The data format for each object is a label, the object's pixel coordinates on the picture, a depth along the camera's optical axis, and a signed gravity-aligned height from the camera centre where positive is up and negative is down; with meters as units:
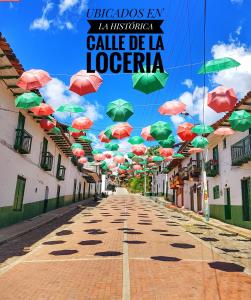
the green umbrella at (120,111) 11.57 +3.70
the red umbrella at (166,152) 17.64 +3.28
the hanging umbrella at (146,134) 14.45 +3.49
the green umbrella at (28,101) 11.53 +3.90
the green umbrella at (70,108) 13.47 +4.31
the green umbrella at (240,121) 11.77 +3.54
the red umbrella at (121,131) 14.09 +3.53
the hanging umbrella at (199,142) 16.23 +3.64
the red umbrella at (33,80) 9.98 +4.07
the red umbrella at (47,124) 16.67 +4.35
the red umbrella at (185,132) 14.18 +3.60
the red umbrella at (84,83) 9.44 +3.85
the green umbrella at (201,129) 13.93 +3.76
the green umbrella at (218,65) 9.20 +4.52
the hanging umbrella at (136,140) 16.14 +3.55
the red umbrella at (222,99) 9.77 +3.64
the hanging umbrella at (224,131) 15.74 +4.15
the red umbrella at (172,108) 11.95 +4.02
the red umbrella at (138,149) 17.88 +3.38
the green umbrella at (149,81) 9.03 +3.83
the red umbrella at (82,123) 14.19 +3.83
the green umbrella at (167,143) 15.87 +3.40
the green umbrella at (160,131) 13.35 +3.39
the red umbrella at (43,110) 12.88 +4.00
